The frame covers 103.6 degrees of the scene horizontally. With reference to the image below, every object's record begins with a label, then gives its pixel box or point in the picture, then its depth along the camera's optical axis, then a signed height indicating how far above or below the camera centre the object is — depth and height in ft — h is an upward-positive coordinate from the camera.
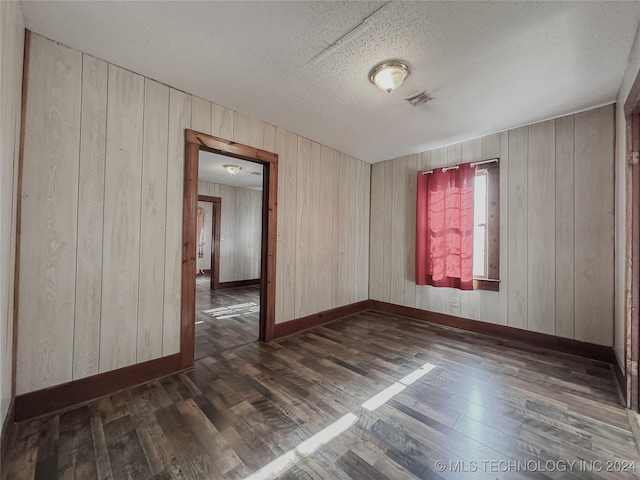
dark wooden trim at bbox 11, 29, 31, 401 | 4.81 +0.11
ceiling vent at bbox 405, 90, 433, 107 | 7.11 +4.24
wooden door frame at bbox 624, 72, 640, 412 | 5.42 -0.17
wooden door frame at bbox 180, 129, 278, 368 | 7.16 +0.34
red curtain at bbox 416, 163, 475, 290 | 10.20 +0.73
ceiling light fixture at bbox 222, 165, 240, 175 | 14.66 +4.26
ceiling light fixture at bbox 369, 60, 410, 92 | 5.89 +4.09
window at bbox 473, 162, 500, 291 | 9.82 +0.71
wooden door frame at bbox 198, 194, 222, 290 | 18.66 -0.12
